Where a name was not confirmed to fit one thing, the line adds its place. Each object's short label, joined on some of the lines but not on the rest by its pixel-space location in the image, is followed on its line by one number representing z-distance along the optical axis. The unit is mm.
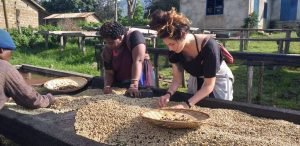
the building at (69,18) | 20179
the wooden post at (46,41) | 9439
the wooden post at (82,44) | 8007
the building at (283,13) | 15407
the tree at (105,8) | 28872
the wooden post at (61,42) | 8781
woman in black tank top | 1663
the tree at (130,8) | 13670
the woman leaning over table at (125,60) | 2271
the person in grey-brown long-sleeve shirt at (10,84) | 1755
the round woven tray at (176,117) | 1421
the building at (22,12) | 16366
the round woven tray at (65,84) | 2770
